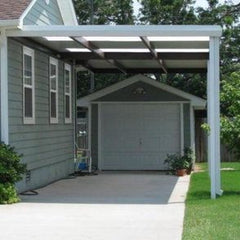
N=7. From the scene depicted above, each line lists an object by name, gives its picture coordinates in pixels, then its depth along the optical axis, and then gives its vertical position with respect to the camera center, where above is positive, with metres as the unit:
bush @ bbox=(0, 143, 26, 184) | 12.80 -0.66
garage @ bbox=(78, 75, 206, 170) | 22.81 +0.31
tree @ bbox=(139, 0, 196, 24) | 32.27 +6.14
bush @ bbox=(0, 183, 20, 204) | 12.63 -1.19
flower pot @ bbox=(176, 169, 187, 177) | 20.70 -1.32
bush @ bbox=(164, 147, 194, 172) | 21.14 -0.98
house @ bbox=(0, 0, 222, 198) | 13.59 +1.97
